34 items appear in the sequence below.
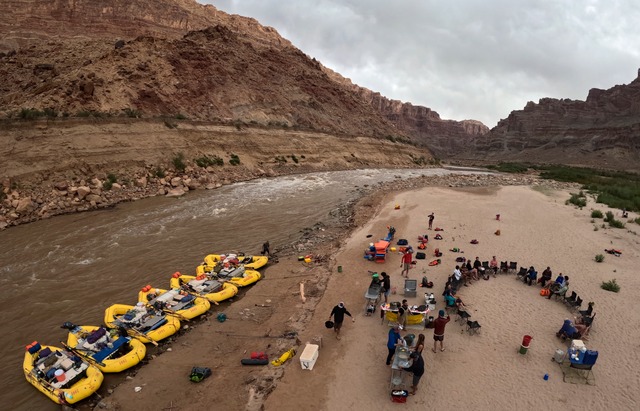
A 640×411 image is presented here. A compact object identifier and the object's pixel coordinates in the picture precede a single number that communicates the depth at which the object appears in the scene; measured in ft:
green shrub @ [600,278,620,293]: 48.08
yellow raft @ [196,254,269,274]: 57.67
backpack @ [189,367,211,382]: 33.50
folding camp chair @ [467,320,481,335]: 37.69
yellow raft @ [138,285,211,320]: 44.29
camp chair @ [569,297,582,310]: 43.16
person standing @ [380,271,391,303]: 45.54
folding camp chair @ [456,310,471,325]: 39.34
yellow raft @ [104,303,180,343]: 40.04
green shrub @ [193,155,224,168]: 134.43
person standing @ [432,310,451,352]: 34.32
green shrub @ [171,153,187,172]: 124.50
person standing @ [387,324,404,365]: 32.76
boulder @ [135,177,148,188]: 106.73
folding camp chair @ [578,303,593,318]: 40.06
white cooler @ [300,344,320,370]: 33.01
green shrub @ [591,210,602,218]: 88.53
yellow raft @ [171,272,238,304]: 48.65
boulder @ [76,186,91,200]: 92.12
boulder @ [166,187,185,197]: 108.68
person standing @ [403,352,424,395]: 29.25
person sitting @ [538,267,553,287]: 48.75
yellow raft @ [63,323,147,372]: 35.45
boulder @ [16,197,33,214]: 80.69
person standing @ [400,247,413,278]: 53.33
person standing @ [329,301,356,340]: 37.57
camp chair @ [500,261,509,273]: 53.88
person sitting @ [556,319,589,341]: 35.81
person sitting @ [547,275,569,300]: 45.65
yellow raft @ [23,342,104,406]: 31.65
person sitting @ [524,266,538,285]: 49.65
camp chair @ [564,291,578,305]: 44.11
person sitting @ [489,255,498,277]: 54.03
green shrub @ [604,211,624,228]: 78.48
